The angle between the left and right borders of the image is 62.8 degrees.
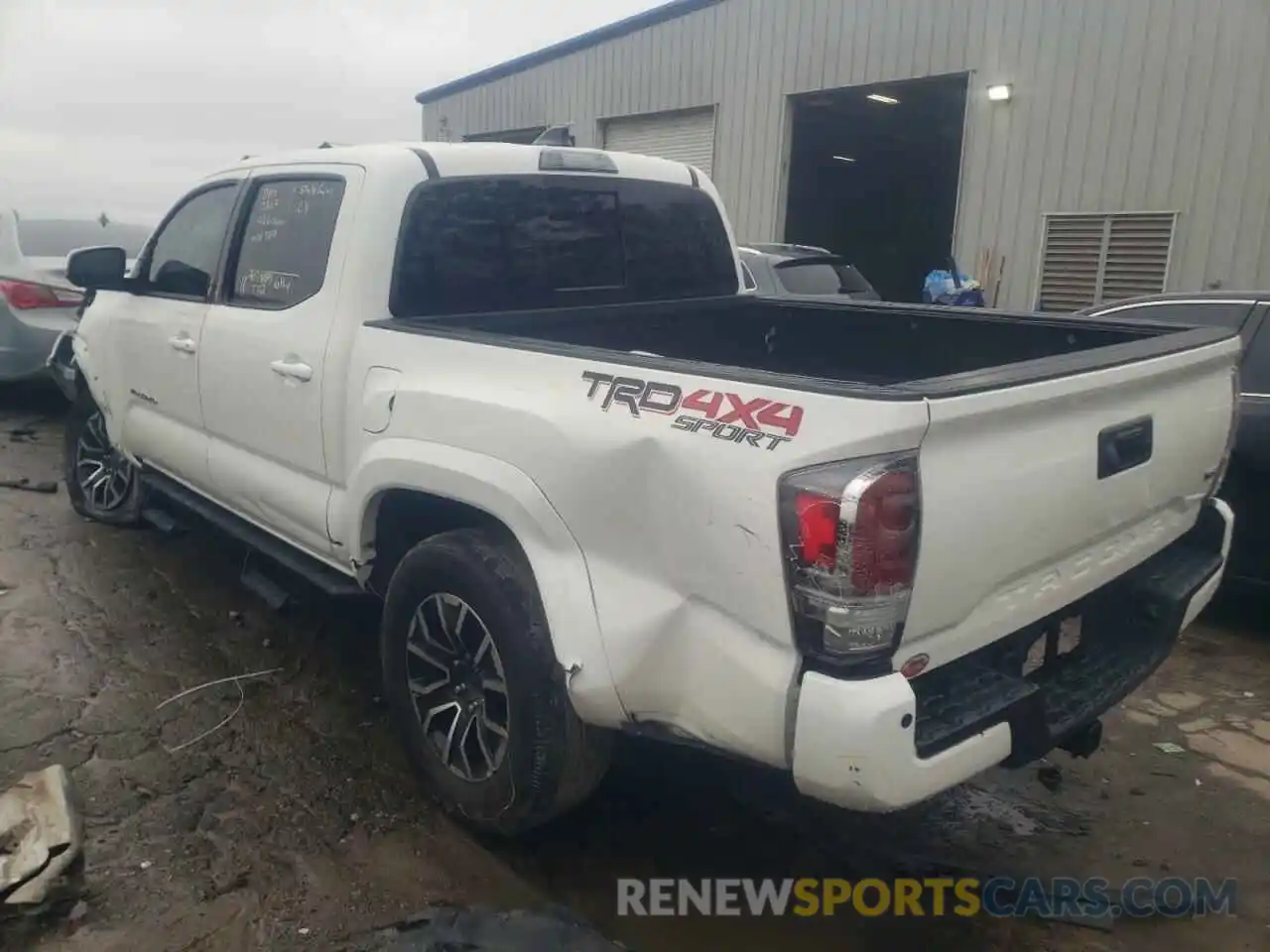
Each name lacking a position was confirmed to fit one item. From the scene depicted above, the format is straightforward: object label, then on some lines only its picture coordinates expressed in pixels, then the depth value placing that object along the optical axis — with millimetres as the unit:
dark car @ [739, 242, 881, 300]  7656
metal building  9344
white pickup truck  2123
